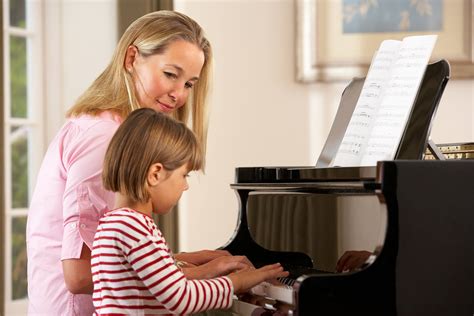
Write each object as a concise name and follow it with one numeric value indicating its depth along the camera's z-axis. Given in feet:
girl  6.68
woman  7.69
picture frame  15.53
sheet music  7.82
